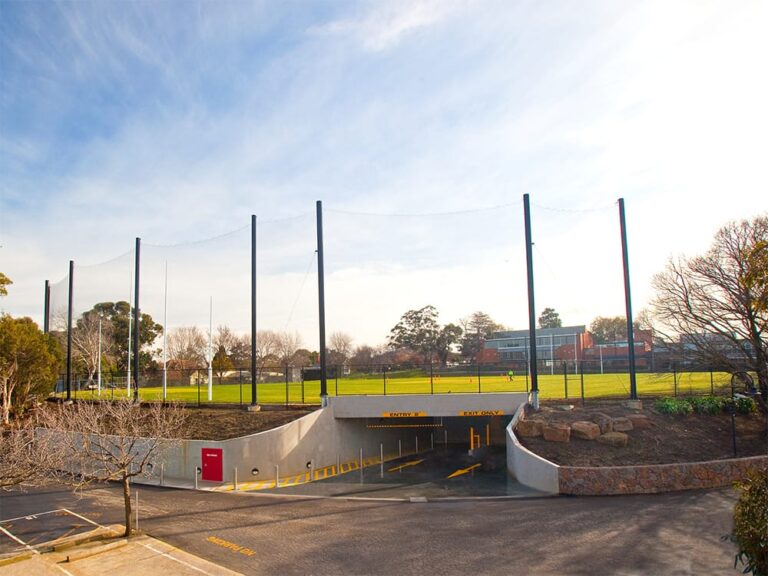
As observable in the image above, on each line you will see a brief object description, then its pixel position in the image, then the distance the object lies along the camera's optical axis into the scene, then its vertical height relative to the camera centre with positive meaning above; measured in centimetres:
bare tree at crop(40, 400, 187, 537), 1366 -291
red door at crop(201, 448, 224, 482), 2038 -430
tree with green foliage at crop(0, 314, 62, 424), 2905 -53
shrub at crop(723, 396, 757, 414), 2120 -260
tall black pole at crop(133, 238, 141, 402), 2932 +263
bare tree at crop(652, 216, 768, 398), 2088 +117
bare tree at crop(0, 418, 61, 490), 1227 -262
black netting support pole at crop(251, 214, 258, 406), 2601 +234
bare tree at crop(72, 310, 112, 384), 4951 +126
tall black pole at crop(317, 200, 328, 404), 2469 +264
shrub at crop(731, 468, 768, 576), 630 -221
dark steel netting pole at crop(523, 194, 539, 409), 2203 +172
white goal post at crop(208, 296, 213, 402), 3252 -236
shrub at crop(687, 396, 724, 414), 2128 -259
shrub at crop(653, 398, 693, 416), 2116 -264
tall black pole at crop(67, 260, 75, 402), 3454 +160
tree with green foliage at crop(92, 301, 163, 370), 5888 +162
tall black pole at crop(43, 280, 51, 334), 4238 +359
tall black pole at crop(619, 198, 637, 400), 2200 +190
